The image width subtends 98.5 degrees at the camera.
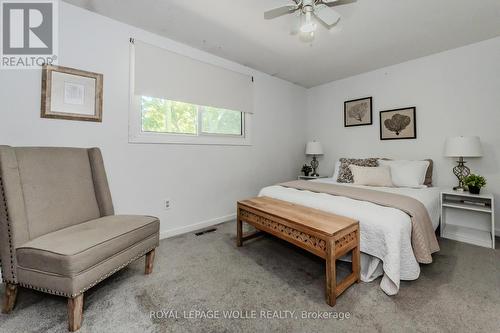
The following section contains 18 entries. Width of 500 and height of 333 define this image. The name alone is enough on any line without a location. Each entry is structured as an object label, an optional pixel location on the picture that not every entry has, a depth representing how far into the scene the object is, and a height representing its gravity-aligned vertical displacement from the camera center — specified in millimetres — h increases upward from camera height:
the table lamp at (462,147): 2471 +257
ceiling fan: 1686 +1291
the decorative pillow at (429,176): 2885 -91
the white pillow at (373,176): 2814 -90
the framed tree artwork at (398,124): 3180 +696
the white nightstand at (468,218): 2373 -620
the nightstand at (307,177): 3996 -149
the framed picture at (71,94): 1923 +713
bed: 1544 -535
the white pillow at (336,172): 3433 -45
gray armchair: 1247 -421
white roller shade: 2428 +1160
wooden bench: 1468 -485
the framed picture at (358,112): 3633 +998
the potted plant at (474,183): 2416 -155
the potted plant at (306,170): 4204 -15
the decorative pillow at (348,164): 3164 +61
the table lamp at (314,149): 4023 +387
